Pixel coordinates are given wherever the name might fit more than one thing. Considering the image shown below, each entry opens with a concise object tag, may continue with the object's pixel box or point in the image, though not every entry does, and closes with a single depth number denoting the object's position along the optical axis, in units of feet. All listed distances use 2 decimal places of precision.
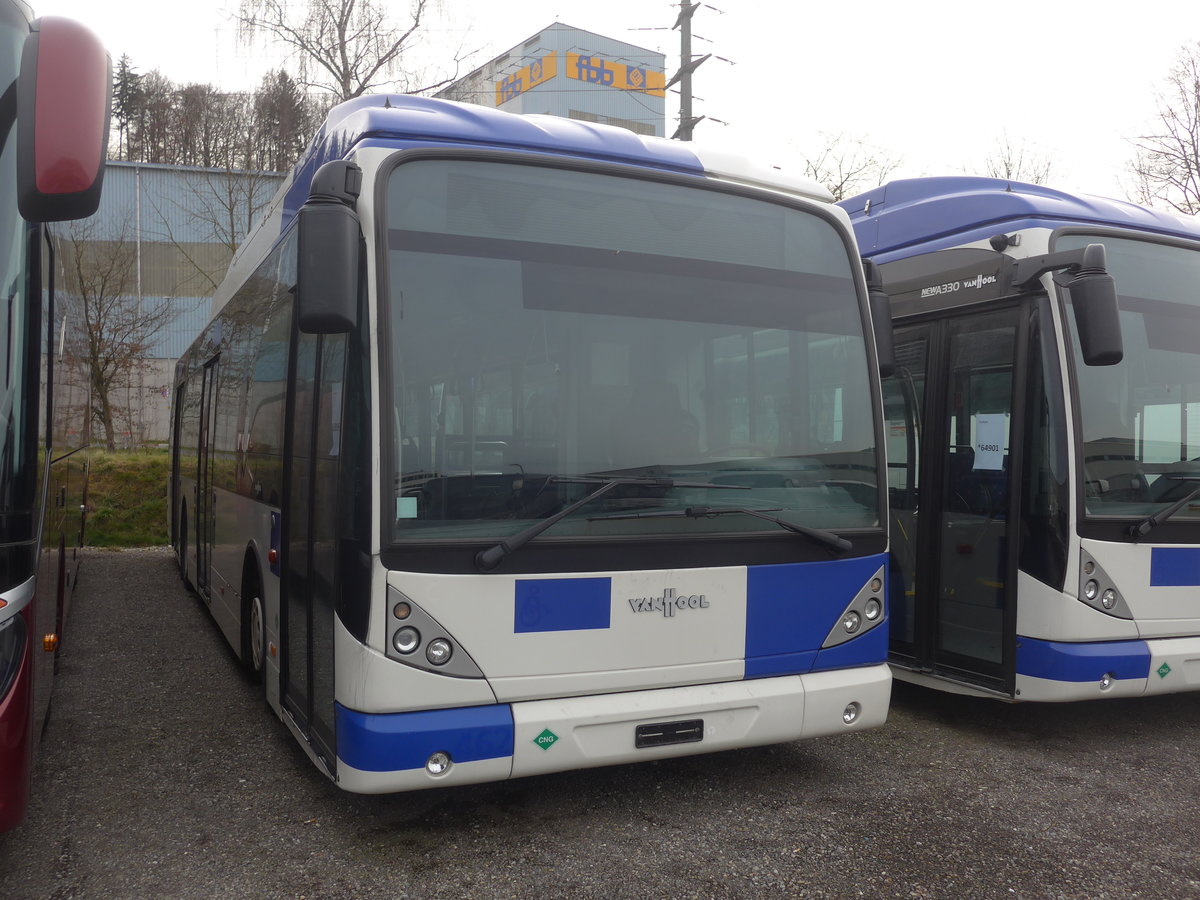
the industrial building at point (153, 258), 60.85
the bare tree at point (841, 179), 75.25
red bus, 9.46
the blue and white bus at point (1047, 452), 17.24
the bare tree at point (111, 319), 58.49
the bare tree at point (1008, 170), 73.77
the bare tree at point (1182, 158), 64.64
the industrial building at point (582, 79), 161.89
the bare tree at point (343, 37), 60.75
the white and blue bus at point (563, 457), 12.28
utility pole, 55.42
